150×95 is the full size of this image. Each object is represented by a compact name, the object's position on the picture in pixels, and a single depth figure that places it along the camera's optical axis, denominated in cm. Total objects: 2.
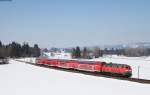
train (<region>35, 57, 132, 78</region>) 4592
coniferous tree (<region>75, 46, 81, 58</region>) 19500
